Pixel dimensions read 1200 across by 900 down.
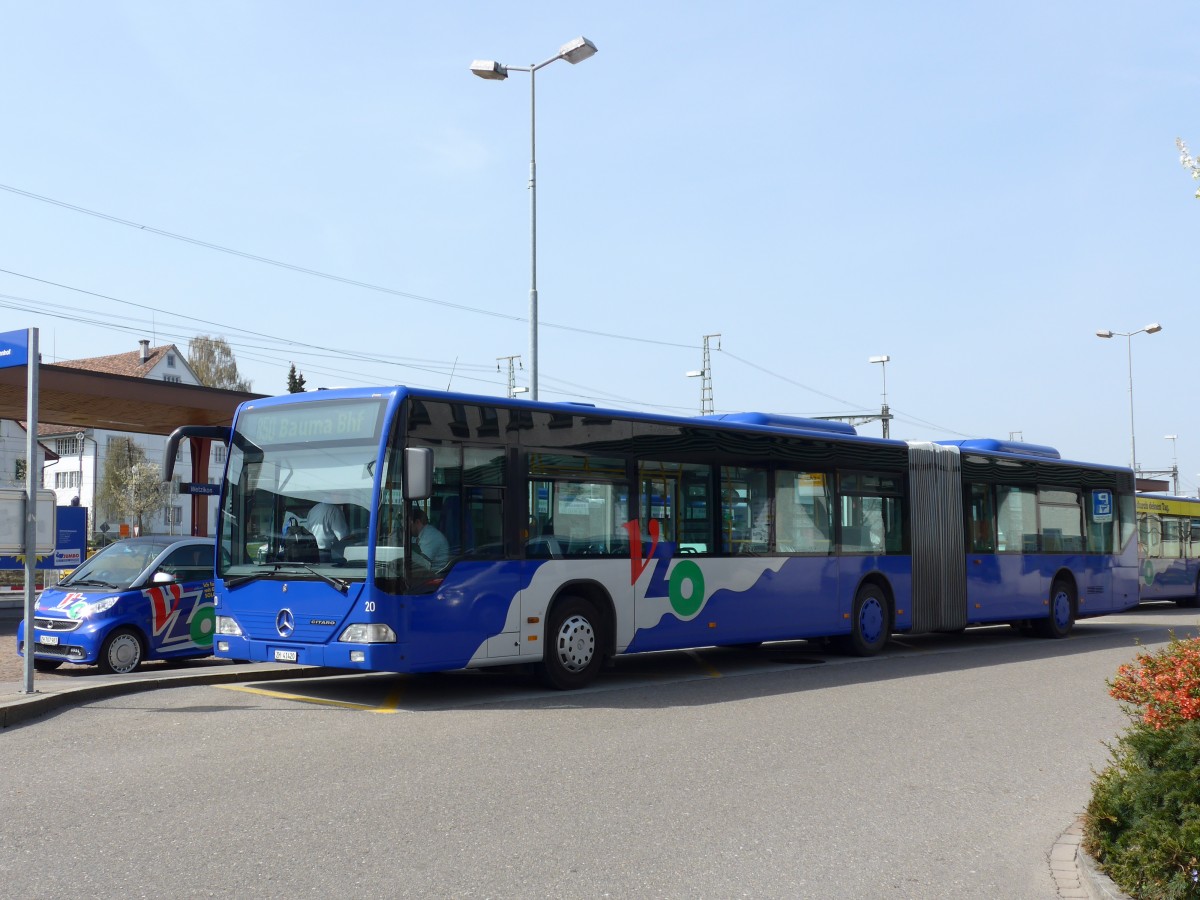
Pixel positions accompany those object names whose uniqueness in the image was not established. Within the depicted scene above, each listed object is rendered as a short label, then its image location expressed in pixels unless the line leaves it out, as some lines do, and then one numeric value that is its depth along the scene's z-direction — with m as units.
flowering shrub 6.08
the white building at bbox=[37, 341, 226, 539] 85.31
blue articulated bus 11.34
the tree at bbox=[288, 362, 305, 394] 104.93
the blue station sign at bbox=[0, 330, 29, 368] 11.20
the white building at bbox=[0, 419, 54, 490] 73.19
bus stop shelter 24.50
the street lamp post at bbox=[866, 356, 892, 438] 49.56
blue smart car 13.90
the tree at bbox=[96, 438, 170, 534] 79.56
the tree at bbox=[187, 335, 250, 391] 91.31
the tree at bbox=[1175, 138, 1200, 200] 8.46
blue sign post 10.90
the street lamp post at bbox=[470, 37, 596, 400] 20.39
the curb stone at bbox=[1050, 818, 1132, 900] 5.49
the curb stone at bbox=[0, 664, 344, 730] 10.20
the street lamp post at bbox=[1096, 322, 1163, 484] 48.25
